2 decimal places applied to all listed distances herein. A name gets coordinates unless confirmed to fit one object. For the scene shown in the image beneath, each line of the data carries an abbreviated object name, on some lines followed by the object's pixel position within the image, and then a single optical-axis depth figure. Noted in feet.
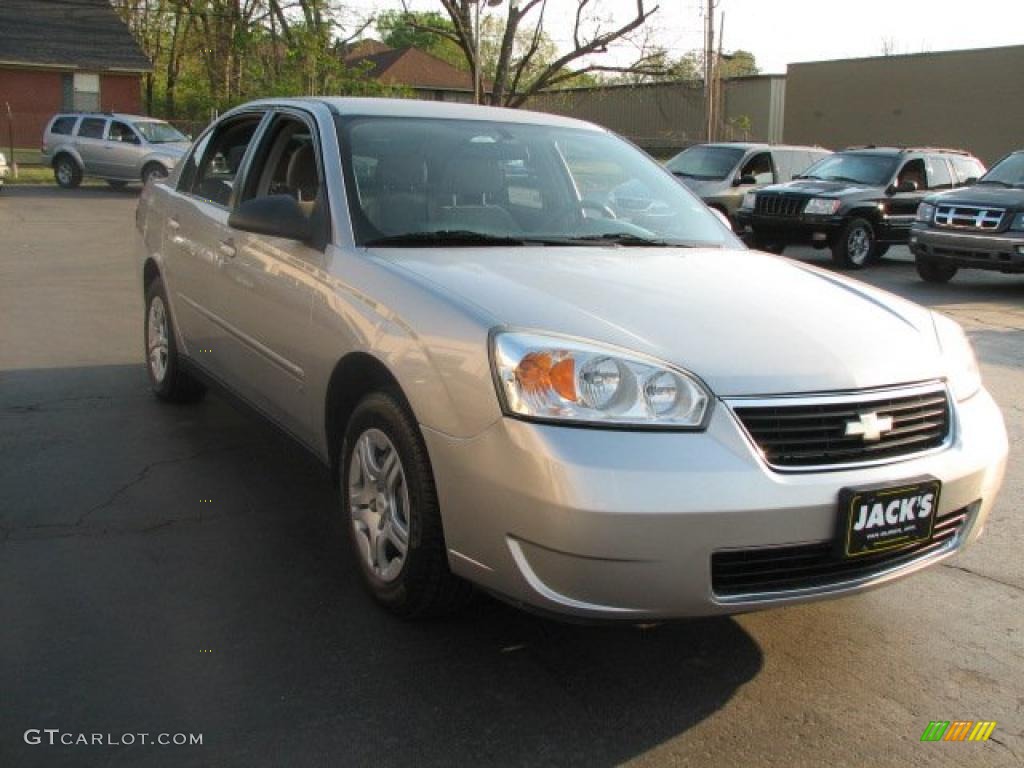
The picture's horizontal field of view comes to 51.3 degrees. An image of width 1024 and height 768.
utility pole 107.96
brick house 123.95
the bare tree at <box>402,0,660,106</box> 120.98
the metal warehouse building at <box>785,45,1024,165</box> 117.50
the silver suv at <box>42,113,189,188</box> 84.49
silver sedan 8.96
